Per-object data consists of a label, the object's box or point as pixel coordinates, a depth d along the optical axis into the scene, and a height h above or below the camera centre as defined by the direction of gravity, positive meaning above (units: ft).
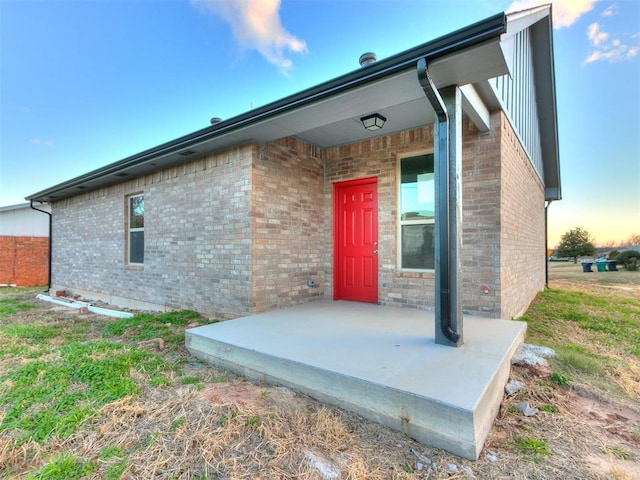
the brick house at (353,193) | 10.00 +2.75
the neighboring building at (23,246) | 40.32 -0.07
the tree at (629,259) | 58.29 -3.13
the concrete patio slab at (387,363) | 6.48 -3.37
